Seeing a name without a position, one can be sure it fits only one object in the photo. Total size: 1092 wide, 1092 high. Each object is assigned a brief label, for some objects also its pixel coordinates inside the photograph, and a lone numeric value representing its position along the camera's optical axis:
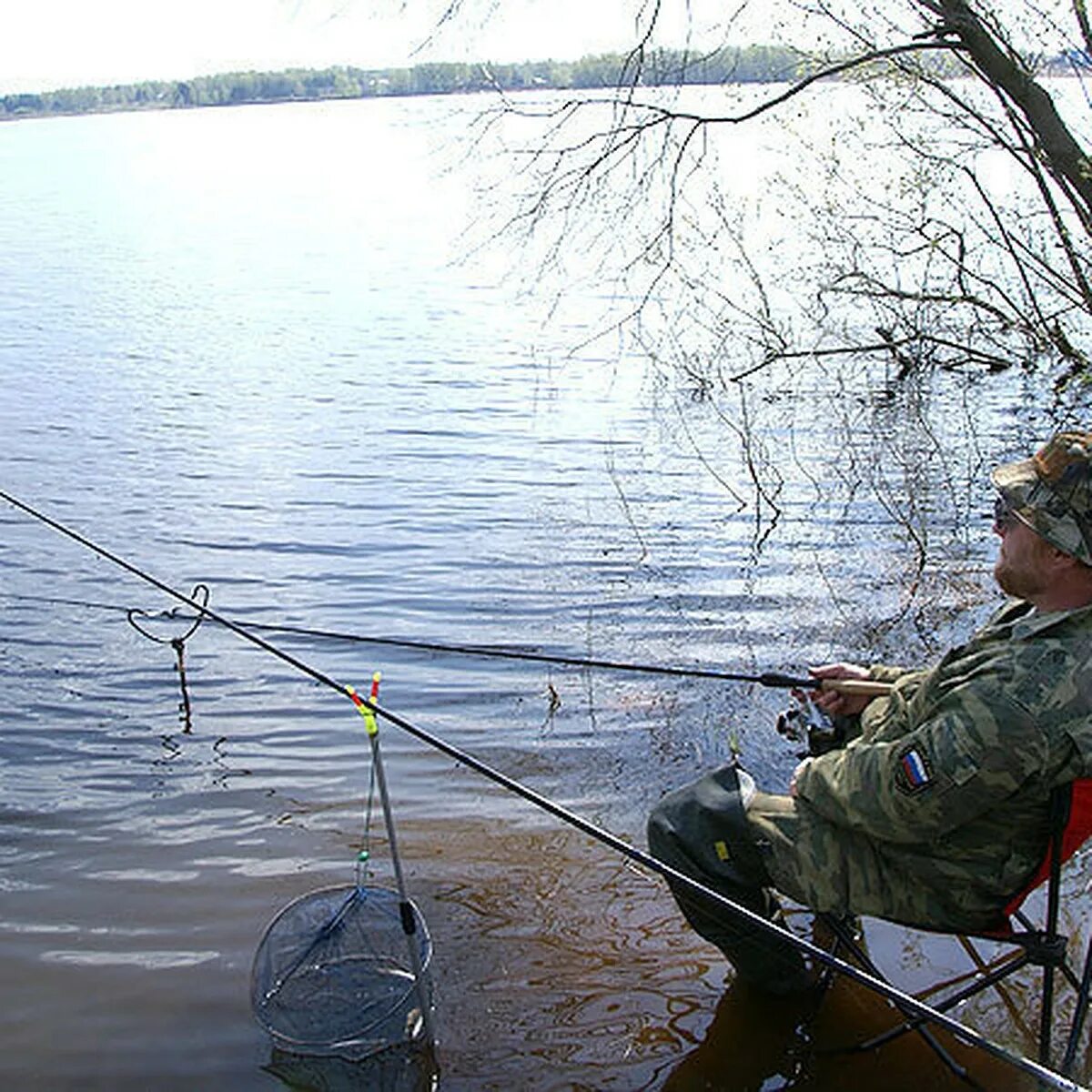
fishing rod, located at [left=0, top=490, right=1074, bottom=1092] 2.72
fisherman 3.18
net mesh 4.13
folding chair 3.26
